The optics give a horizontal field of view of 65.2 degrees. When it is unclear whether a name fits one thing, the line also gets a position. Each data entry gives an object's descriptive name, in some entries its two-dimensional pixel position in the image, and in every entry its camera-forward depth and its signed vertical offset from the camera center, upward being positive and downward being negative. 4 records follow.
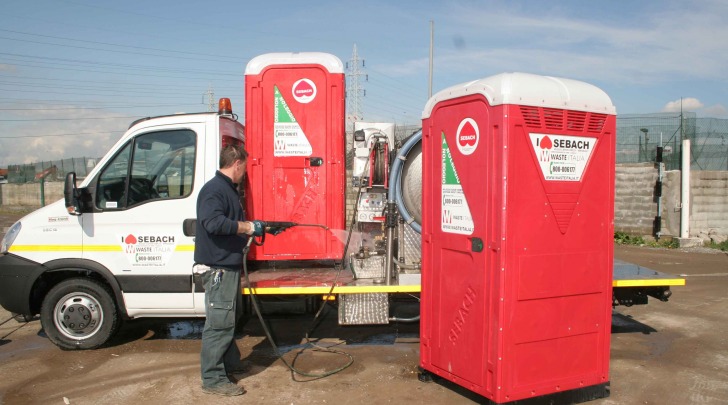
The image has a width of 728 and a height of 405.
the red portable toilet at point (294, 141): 6.23 +0.51
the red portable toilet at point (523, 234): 4.21 -0.36
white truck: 5.86 -0.57
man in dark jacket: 4.93 -0.69
